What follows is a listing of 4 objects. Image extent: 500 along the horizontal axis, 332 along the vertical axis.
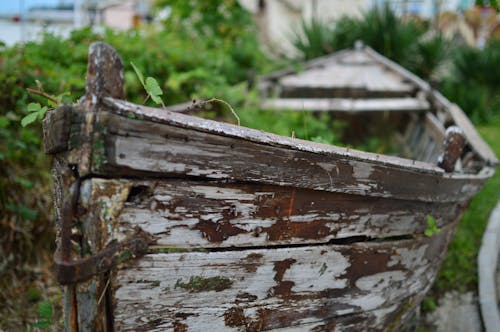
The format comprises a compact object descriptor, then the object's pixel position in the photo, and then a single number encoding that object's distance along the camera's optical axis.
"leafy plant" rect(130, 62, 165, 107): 1.79
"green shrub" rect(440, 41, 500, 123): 8.62
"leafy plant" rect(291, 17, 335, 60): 8.62
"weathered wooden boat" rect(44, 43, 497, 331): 1.60
